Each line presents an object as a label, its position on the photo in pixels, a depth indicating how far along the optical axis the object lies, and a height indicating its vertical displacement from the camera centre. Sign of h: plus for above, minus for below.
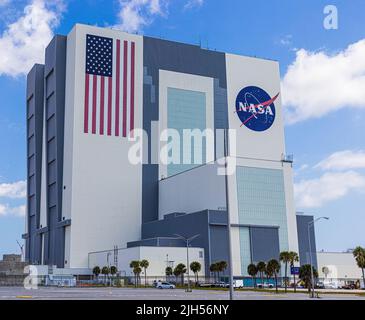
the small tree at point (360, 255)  73.43 +0.99
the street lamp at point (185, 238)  103.14 +6.03
